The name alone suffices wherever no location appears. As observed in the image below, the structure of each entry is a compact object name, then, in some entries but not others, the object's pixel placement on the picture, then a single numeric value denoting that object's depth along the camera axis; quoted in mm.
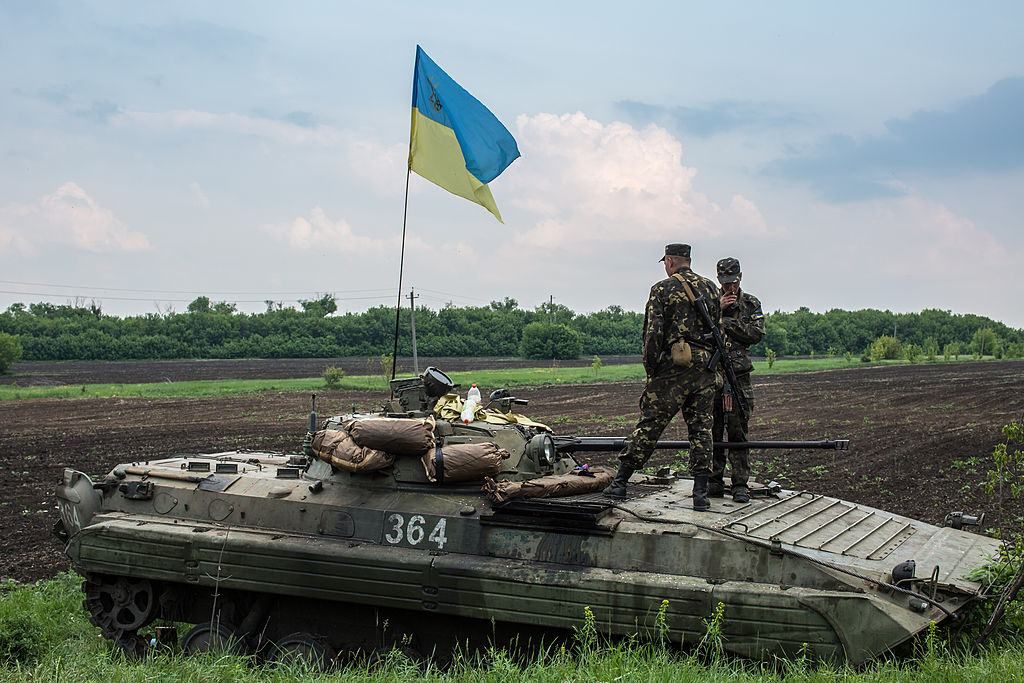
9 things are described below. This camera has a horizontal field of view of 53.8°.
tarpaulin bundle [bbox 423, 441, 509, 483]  7832
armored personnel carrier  6562
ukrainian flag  10844
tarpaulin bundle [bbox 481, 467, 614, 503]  7617
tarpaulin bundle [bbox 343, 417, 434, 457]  8008
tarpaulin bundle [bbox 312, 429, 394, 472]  8016
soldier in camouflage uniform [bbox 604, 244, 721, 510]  8055
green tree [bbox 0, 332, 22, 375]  46375
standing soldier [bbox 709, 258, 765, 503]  8836
